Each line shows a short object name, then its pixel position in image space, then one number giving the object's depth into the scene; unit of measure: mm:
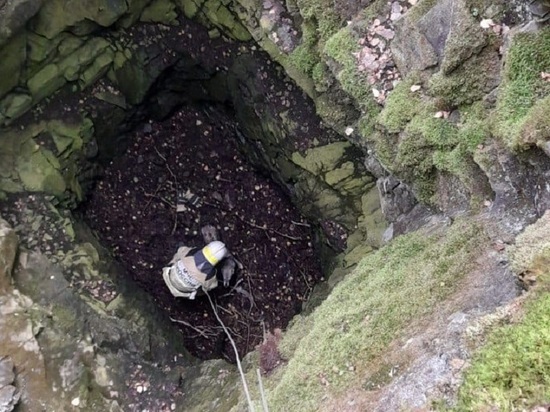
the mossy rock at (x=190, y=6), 5816
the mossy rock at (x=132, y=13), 5851
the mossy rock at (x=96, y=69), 6102
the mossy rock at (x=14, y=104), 5551
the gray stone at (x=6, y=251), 4961
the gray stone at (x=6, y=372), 4543
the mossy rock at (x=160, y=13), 6011
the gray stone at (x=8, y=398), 4480
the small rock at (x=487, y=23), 3248
